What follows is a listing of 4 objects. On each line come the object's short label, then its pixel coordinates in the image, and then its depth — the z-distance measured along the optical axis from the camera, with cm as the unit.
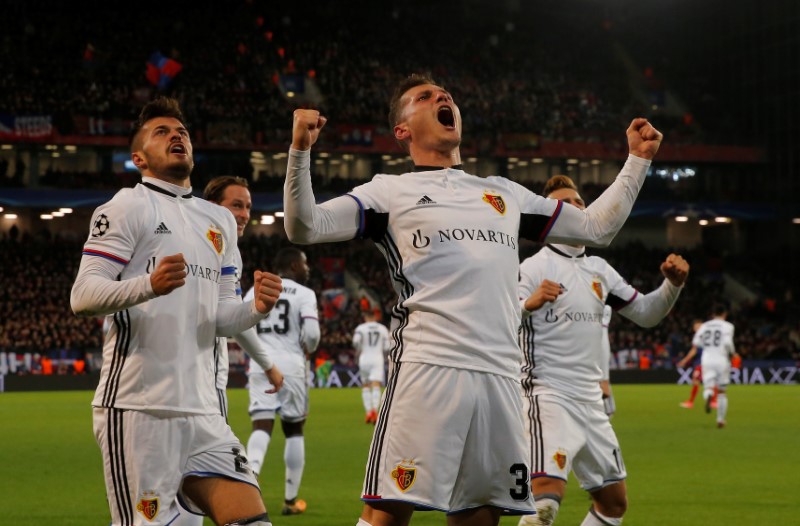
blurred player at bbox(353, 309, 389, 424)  2197
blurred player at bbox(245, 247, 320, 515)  1094
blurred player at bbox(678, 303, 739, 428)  2228
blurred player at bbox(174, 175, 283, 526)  712
